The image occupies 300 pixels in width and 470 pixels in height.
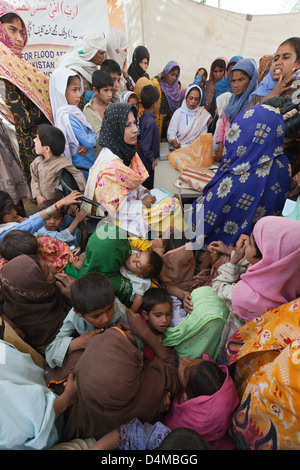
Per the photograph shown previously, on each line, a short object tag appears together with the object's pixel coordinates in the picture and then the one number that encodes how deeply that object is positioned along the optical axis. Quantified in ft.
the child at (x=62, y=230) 7.60
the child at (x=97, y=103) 10.38
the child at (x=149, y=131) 11.87
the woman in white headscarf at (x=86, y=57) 12.28
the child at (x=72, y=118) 9.27
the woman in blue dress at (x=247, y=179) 6.34
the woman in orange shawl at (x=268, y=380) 2.56
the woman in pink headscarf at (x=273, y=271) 3.97
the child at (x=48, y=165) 7.93
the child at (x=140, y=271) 6.25
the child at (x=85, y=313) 4.49
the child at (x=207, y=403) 3.72
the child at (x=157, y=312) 5.69
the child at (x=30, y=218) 6.73
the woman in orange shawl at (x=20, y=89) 9.20
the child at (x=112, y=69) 11.85
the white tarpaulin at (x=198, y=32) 20.02
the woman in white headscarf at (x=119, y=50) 14.79
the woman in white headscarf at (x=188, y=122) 14.01
